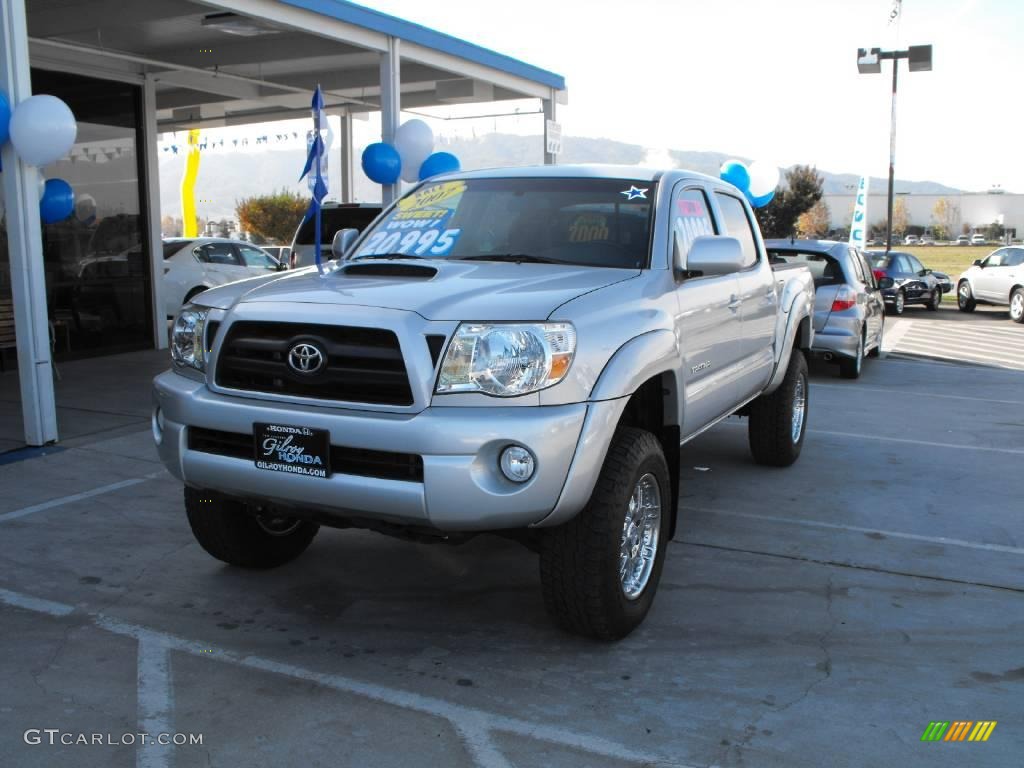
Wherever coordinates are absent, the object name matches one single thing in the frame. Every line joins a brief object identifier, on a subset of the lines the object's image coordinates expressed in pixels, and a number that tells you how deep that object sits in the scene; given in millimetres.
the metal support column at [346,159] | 18062
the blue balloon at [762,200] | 14377
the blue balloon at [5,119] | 6781
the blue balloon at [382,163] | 10594
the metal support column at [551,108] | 14212
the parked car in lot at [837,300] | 11531
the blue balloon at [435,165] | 11133
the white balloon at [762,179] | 14195
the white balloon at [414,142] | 10992
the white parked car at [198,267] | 15094
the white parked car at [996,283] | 20891
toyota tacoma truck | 3418
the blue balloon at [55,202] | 9430
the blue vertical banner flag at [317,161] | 8883
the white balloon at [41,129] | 6801
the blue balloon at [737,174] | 13852
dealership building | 10367
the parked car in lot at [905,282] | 21938
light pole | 27203
